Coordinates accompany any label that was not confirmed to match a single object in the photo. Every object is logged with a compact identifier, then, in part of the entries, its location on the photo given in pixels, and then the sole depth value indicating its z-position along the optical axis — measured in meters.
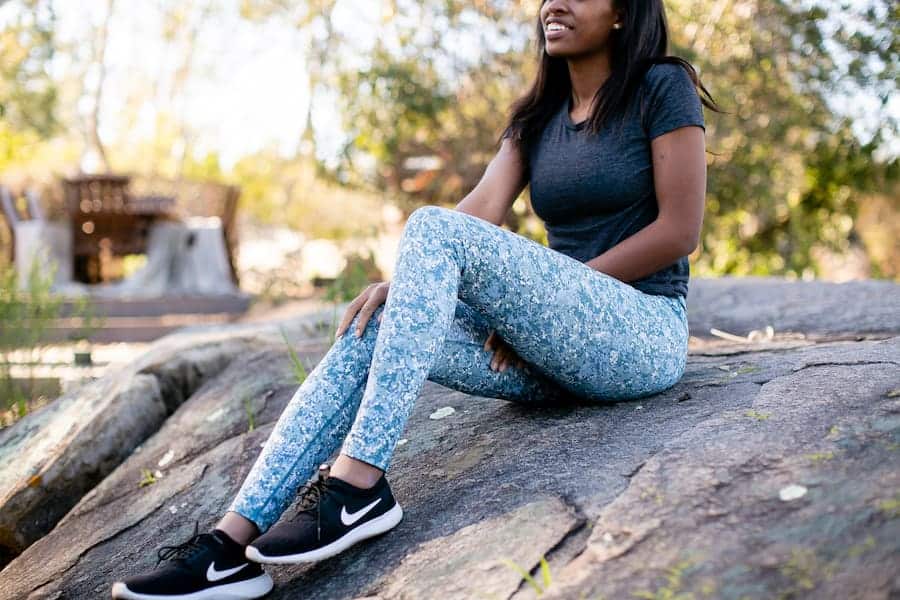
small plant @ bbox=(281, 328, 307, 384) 3.05
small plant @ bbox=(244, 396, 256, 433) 2.95
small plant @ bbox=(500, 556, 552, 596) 1.48
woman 1.78
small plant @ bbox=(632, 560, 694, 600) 1.35
